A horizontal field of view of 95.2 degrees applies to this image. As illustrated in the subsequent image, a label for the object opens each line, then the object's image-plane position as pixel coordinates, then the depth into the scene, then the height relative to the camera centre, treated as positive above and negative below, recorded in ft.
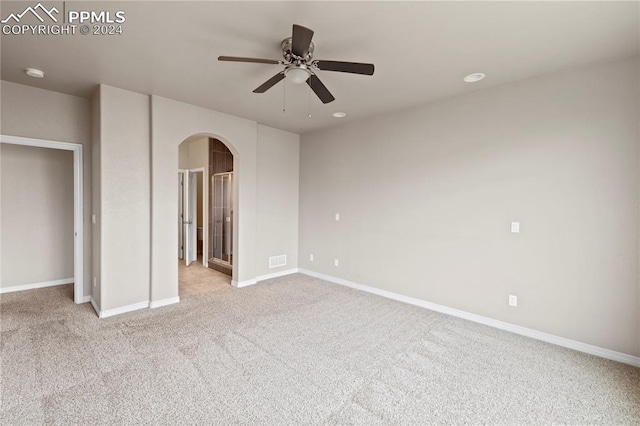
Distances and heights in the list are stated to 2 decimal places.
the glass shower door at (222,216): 19.29 -0.24
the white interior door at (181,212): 21.11 +0.05
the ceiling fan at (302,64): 6.81 +3.81
